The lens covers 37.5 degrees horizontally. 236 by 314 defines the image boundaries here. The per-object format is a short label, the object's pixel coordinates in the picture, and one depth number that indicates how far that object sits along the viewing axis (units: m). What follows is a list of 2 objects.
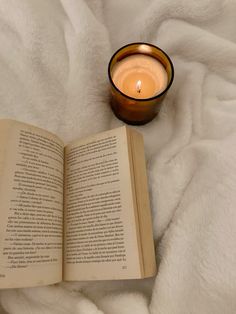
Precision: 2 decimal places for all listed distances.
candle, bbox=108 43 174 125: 0.60
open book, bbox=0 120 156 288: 0.49
